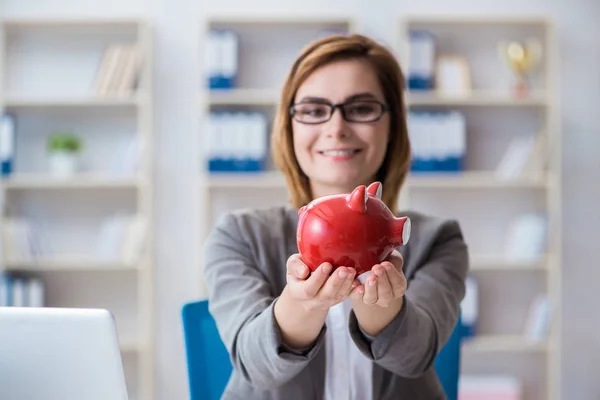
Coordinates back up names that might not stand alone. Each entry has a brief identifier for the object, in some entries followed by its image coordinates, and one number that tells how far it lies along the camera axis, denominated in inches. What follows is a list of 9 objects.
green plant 163.0
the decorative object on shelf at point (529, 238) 164.6
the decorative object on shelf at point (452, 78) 167.2
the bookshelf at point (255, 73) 164.6
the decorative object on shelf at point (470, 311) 164.1
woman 52.0
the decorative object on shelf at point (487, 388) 164.2
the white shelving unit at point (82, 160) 171.2
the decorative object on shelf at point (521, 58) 167.8
